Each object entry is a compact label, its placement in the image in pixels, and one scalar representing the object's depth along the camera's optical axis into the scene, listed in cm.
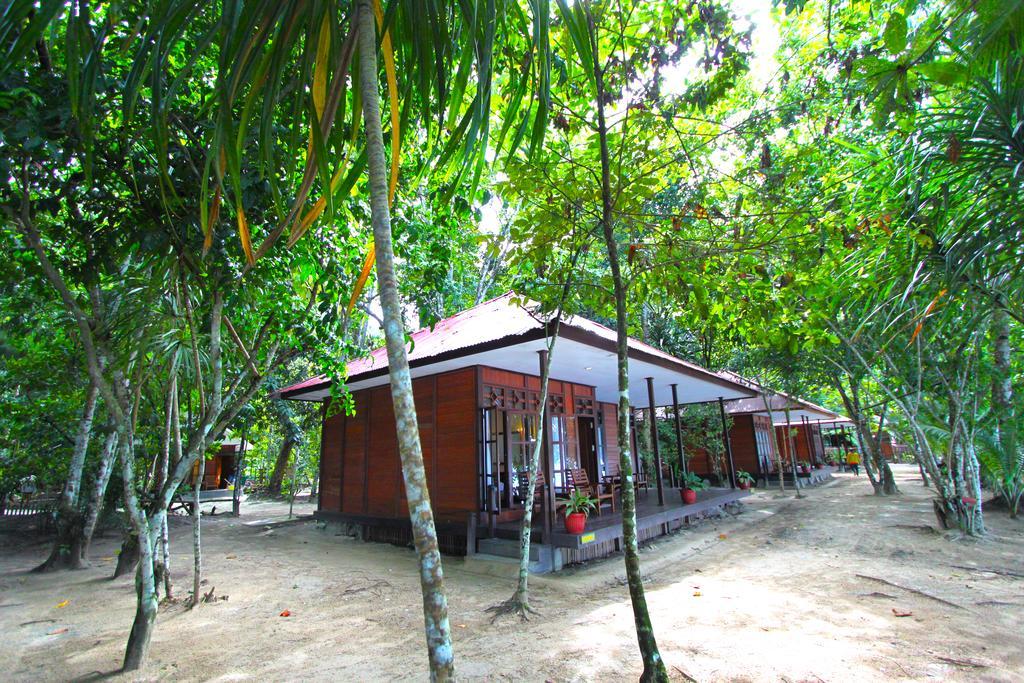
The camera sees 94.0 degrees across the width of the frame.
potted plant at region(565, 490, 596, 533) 702
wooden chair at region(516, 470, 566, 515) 958
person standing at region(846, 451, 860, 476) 2392
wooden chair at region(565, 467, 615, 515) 938
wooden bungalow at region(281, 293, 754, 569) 775
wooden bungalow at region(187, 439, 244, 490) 2502
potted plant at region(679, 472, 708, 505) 1098
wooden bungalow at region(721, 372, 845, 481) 1822
